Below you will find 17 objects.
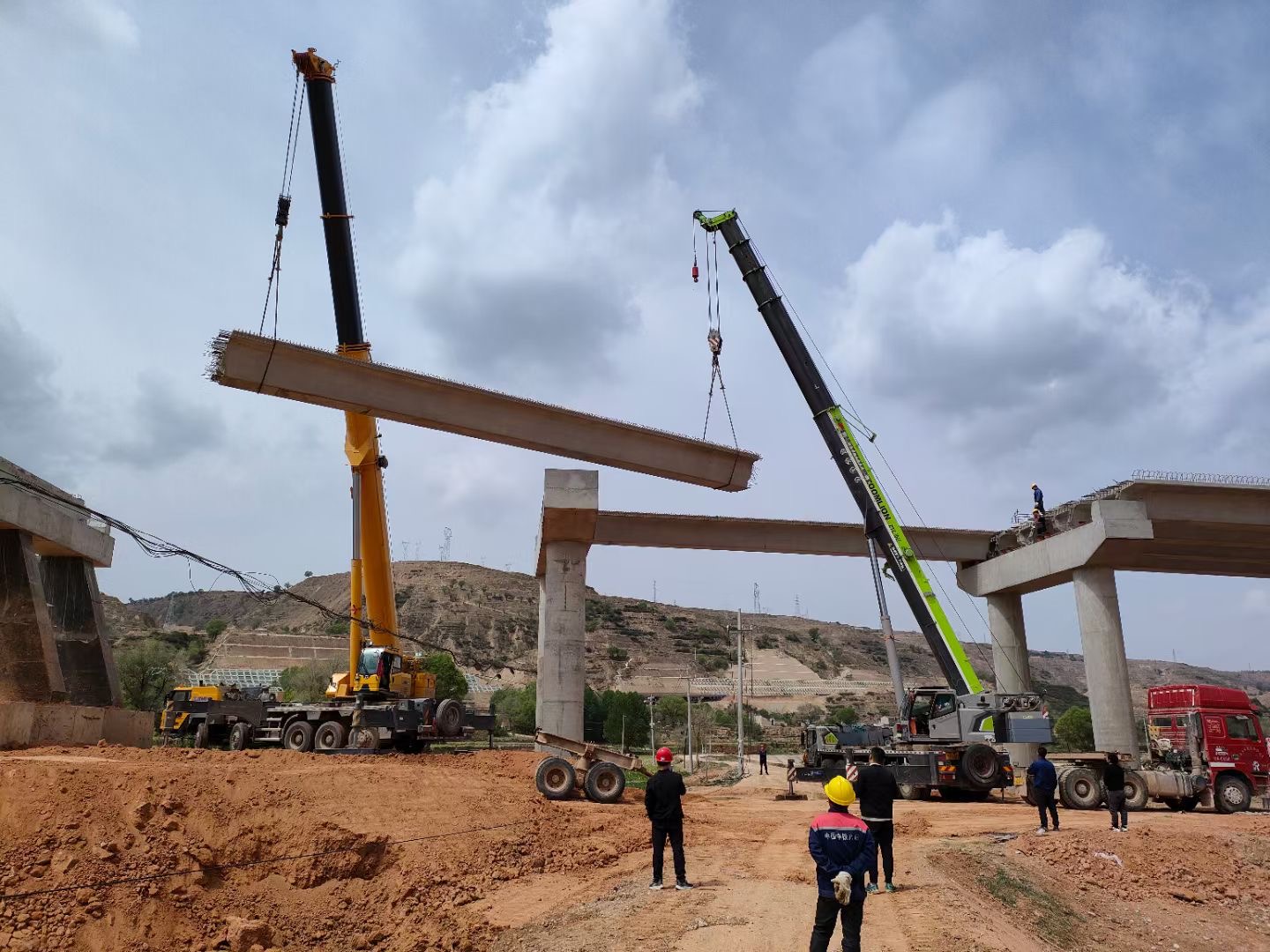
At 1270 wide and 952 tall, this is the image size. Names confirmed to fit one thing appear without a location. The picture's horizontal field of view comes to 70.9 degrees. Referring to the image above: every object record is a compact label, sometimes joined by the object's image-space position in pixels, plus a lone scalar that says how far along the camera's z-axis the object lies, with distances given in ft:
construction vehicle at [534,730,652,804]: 58.65
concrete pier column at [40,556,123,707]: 79.71
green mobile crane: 68.95
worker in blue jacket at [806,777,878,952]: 22.16
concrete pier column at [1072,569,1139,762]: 82.48
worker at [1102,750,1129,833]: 49.24
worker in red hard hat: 33.01
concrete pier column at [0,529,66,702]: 69.56
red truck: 66.72
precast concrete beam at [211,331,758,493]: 60.08
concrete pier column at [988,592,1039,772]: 99.30
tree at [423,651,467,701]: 191.52
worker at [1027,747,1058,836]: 47.65
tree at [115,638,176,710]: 158.81
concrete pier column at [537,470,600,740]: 75.92
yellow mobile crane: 73.82
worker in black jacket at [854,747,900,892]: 32.37
